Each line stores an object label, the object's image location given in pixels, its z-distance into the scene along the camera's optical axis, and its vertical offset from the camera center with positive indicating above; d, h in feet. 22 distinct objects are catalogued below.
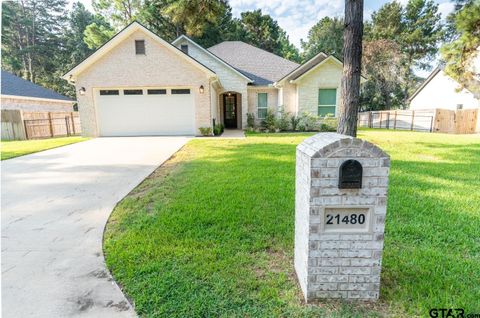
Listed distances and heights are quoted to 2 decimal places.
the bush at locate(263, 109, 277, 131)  50.49 -1.00
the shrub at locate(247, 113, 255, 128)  53.01 -0.96
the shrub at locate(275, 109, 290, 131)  50.49 -1.22
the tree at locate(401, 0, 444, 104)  101.91 +31.32
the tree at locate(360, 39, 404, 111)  85.35 +14.67
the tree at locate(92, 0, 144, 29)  88.79 +38.01
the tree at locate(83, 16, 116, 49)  85.35 +27.69
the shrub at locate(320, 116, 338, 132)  48.98 -1.73
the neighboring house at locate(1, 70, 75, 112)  54.04 +5.34
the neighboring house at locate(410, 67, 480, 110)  63.52 +4.60
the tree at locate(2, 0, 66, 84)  109.50 +35.81
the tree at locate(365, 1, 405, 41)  103.60 +36.19
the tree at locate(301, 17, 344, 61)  105.70 +33.16
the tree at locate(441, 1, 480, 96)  34.07 +9.78
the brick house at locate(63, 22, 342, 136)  42.39 +5.24
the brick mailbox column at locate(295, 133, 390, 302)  6.33 -2.58
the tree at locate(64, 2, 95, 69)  111.45 +37.59
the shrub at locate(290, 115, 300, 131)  50.29 -1.18
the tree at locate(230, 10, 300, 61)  111.55 +37.52
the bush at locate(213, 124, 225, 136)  45.73 -2.29
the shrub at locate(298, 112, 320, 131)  49.55 -1.32
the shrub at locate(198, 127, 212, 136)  44.16 -2.34
